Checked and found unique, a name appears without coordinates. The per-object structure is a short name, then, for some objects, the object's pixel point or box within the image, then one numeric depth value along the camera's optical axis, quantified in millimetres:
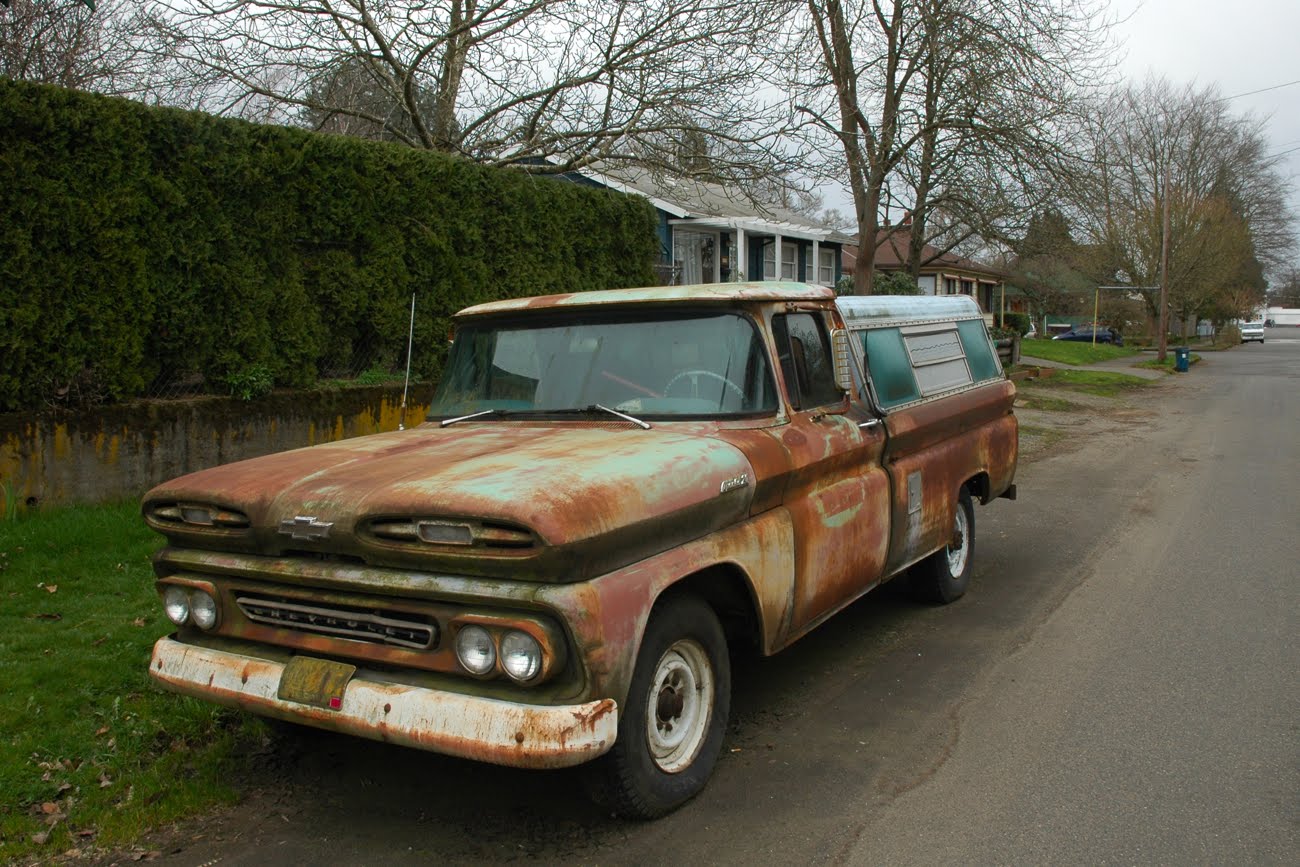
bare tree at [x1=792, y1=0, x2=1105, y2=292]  18125
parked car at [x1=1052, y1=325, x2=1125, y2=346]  58625
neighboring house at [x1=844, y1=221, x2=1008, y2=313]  46844
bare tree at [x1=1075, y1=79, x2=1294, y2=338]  44625
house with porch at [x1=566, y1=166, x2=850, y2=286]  23469
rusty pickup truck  3223
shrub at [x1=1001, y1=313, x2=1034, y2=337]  45894
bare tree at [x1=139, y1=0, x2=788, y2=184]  11953
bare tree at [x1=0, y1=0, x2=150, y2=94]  13844
